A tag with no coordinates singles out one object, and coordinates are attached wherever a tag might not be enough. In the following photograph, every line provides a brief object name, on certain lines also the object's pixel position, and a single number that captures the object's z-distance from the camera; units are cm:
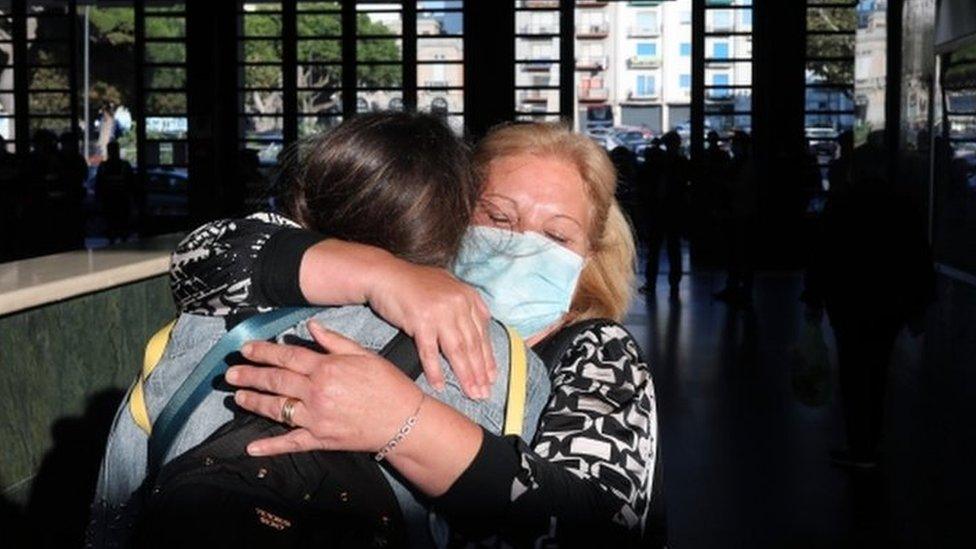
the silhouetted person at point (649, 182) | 2150
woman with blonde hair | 208
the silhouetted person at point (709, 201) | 2278
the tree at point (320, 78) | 2427
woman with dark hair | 218
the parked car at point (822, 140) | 2277
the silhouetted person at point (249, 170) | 2350
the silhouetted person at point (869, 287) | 962
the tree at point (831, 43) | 2295
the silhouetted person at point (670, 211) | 2077
